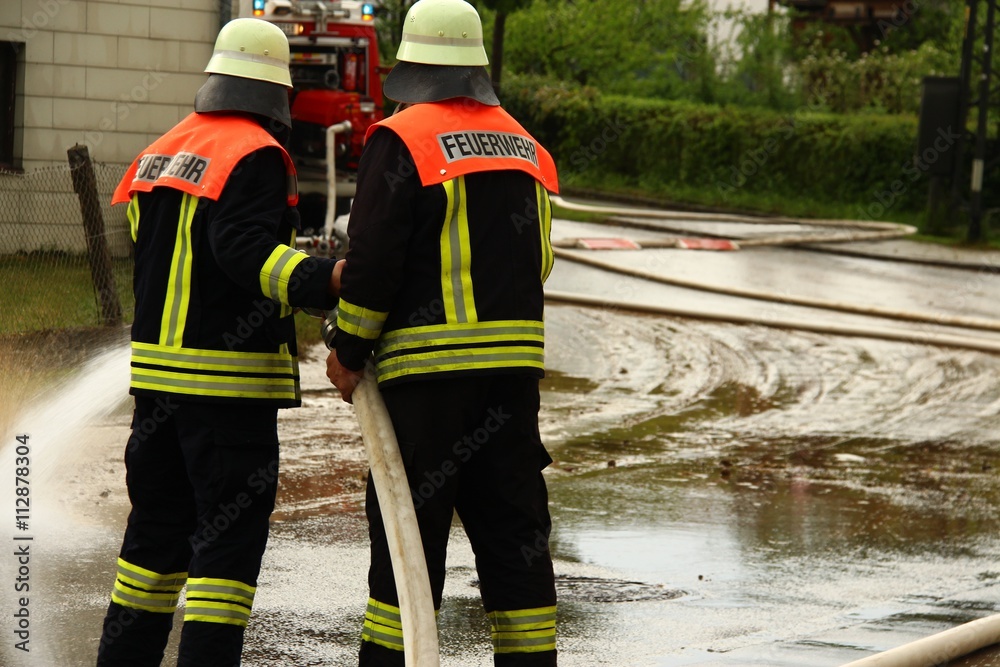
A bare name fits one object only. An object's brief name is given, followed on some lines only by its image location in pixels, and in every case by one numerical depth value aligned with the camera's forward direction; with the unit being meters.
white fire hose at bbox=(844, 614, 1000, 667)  7.74
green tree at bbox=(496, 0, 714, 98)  71.37
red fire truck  32.97
